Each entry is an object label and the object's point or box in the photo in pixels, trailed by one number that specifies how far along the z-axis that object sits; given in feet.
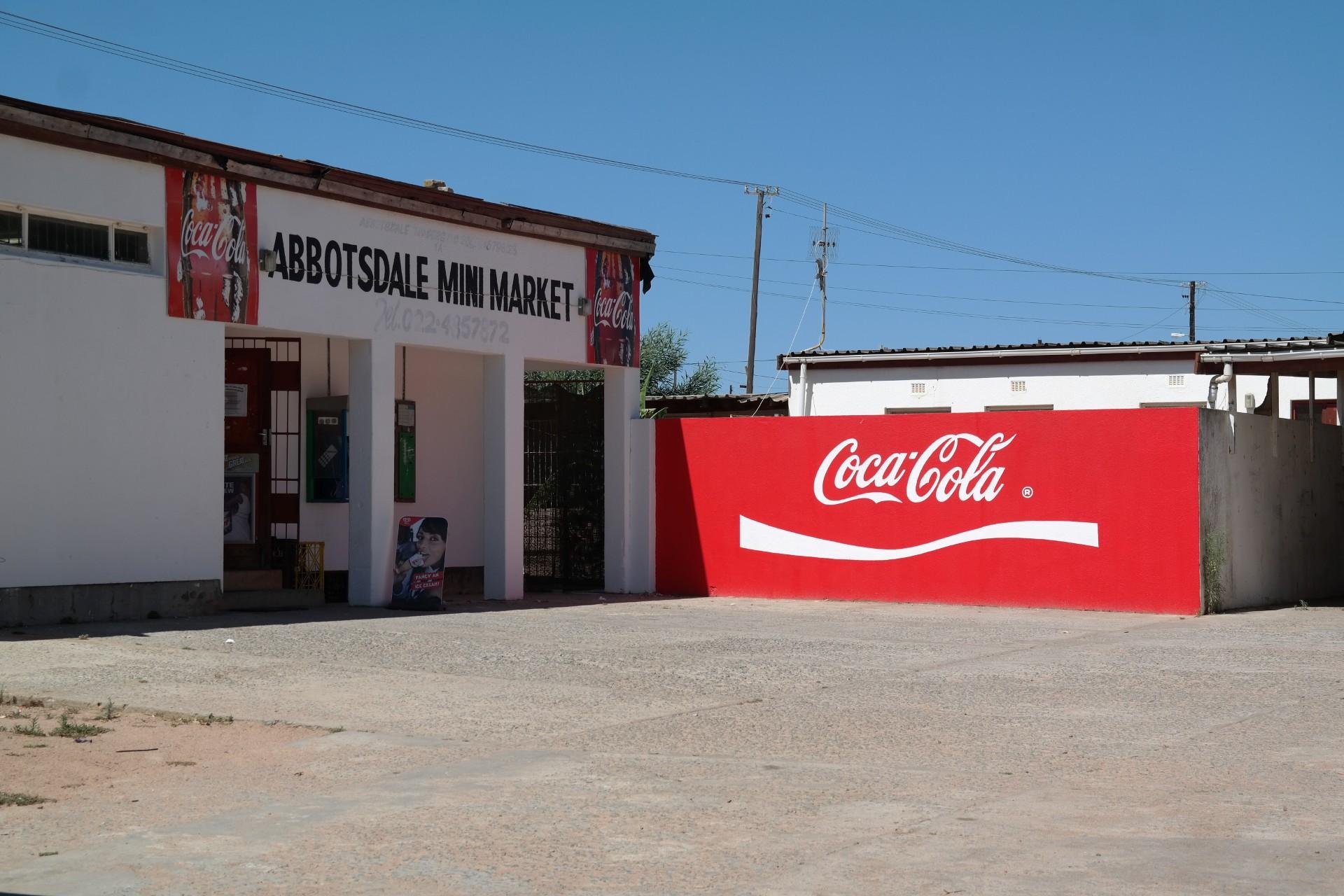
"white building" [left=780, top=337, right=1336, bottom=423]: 92.38
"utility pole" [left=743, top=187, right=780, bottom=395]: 160.86
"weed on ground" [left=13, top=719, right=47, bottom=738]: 29.32
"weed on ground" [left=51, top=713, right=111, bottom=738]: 29.43
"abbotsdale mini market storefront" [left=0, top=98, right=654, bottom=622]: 50.14
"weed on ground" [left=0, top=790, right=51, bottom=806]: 23.49
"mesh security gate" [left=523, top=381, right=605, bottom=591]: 75.56
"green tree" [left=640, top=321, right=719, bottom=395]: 184.65
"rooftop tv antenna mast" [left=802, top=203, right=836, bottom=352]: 167.53
